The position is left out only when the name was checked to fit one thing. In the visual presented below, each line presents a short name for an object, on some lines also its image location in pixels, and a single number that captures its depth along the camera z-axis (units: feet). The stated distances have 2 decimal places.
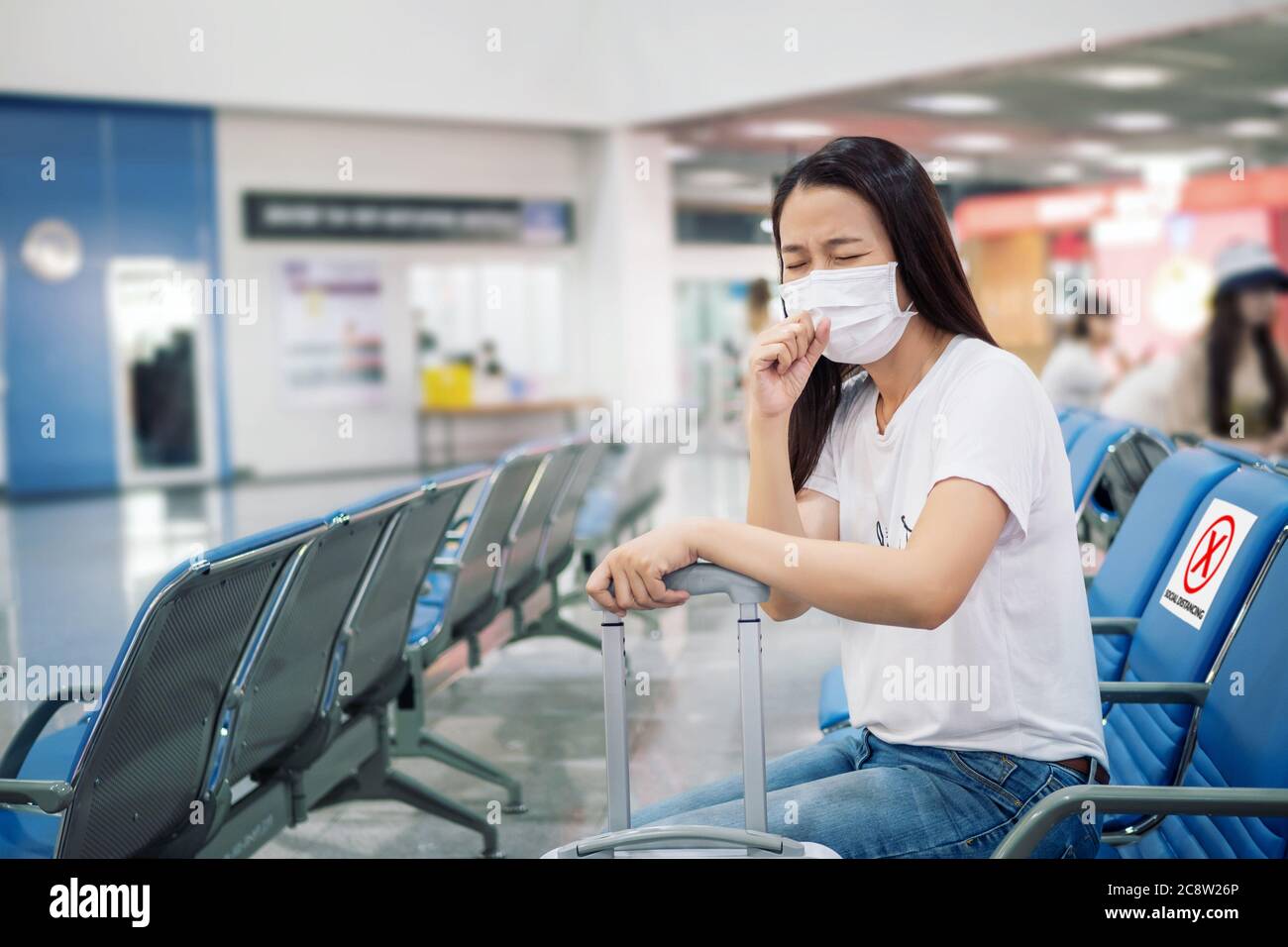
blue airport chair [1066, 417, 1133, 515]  8.78
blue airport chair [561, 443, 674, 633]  16.07
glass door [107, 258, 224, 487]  38.45
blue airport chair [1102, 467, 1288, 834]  5.26
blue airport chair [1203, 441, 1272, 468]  6.22
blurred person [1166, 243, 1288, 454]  15.67
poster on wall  41.63
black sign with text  40.29
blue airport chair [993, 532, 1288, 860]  4.22
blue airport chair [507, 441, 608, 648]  13.78
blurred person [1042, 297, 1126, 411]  21.03
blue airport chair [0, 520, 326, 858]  5.25
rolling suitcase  3.92
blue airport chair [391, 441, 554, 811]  9.50
